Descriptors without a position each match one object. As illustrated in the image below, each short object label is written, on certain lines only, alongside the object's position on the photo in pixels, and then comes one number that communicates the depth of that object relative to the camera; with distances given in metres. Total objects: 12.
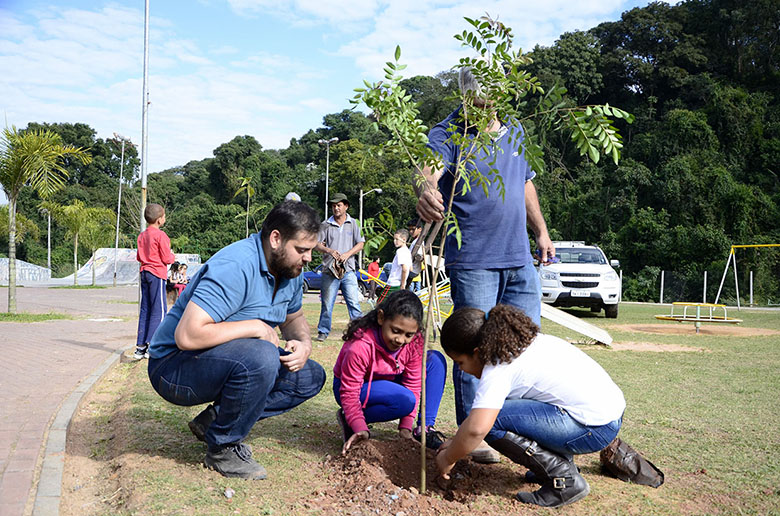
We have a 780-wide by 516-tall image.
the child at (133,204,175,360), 7.45
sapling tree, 2.91
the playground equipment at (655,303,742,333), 12.24
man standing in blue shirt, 3.61
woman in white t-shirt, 2.88
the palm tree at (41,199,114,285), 29.85
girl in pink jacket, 3.75
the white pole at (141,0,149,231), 13.36
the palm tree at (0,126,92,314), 14.54
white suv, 15.05
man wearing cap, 9.00
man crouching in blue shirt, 3.15
